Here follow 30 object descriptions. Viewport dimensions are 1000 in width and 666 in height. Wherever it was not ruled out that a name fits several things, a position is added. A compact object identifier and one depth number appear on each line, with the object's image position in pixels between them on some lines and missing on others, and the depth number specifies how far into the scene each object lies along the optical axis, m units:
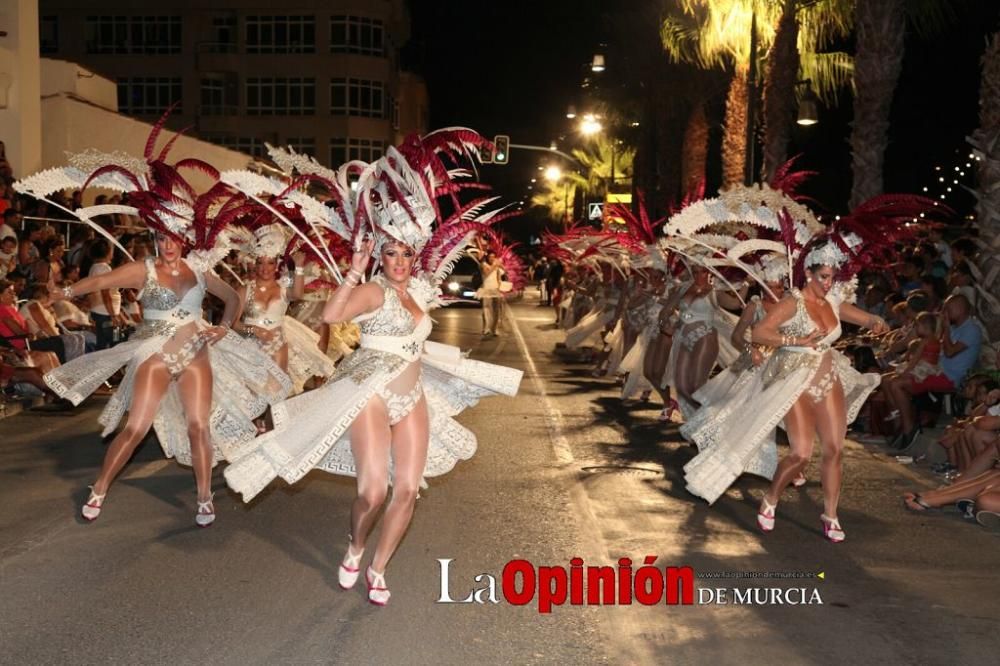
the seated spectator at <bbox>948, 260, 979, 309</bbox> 14.49
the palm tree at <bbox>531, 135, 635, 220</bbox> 60.75
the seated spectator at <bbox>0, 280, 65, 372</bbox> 14.18
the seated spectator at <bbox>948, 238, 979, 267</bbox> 16.11
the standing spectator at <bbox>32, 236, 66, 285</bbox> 16.52
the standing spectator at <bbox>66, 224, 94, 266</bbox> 19.78
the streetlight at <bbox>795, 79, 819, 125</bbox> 23.53
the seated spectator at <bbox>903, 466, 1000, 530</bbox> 8.92
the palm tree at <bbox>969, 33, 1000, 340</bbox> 14.04
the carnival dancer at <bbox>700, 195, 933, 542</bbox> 8.37
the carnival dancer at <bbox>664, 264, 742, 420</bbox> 13.59
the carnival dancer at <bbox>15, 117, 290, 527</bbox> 8.32
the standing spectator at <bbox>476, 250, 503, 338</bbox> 27.81
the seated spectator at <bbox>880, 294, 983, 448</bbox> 12.48
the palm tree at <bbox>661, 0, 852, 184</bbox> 23.91
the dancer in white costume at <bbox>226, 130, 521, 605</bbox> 6.56
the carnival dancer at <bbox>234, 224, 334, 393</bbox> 11.59
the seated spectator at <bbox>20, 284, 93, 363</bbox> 14.91
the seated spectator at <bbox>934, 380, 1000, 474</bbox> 9.76
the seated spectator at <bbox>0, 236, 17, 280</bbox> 17.34
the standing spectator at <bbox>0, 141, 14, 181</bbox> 21.67
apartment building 63.25
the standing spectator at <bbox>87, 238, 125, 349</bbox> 15.96
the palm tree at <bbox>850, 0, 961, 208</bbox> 18.61
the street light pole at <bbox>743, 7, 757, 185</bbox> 22.22
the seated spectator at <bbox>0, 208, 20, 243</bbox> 18.73
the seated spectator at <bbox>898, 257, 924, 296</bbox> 17.20
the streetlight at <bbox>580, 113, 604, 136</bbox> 43.53
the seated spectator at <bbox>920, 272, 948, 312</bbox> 13.78
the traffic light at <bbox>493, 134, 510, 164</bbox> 37.88
